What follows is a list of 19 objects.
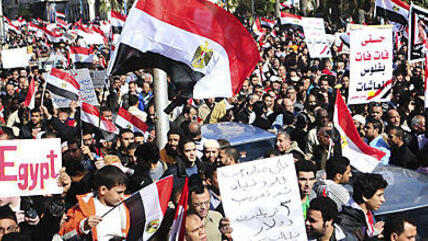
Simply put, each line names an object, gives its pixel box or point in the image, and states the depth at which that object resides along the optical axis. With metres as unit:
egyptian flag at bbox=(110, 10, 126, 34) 17.16
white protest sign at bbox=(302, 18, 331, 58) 18.22
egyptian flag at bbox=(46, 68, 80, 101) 11.06
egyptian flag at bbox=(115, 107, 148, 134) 9.18
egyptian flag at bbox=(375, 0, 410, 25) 11.69
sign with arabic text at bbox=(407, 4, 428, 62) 10.52
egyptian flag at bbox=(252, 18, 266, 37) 23.85
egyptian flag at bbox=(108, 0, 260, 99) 6.62
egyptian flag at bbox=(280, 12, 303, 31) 21.25
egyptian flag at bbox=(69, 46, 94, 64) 18.59
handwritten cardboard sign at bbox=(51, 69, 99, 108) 11.62
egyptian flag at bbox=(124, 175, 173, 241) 4.62
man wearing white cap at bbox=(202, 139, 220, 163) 7.41
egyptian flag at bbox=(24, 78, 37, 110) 11.84
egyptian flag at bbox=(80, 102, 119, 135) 9.41
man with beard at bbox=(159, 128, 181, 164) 7.36
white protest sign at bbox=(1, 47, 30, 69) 20.56
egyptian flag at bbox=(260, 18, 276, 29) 27.15
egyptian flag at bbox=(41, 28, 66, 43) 27.88
